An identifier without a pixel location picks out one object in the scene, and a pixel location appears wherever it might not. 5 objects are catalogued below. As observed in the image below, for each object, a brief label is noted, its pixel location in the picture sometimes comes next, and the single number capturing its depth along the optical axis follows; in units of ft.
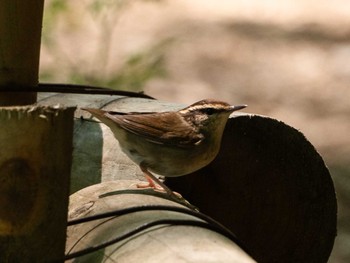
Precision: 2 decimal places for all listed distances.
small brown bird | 28.73
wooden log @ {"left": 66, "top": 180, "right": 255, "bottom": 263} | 18.16
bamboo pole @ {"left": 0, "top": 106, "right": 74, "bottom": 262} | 18.04
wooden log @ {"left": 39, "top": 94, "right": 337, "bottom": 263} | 29.81
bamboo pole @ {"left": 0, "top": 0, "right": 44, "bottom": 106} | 24.77
